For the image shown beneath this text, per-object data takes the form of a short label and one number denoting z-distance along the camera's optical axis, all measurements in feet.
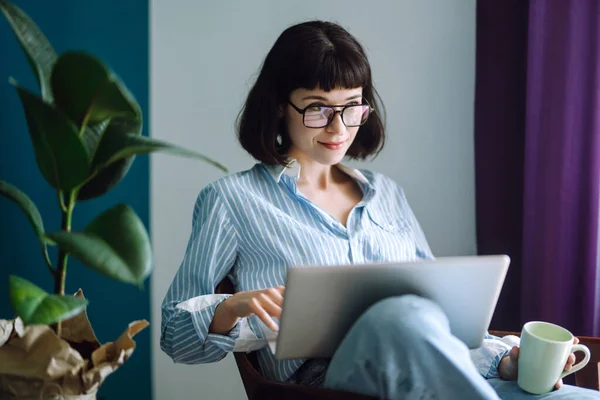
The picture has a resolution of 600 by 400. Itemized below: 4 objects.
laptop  3.10
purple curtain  4.79
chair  3.16
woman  4.04
